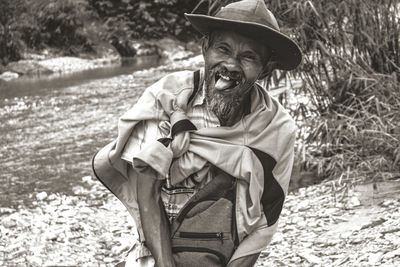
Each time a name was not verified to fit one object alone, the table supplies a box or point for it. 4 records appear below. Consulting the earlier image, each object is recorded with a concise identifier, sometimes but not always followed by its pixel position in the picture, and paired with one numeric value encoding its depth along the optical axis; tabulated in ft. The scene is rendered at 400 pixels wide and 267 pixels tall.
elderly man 7.66
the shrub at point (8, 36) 65.21
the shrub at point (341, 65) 18.16
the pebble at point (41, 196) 21.16
